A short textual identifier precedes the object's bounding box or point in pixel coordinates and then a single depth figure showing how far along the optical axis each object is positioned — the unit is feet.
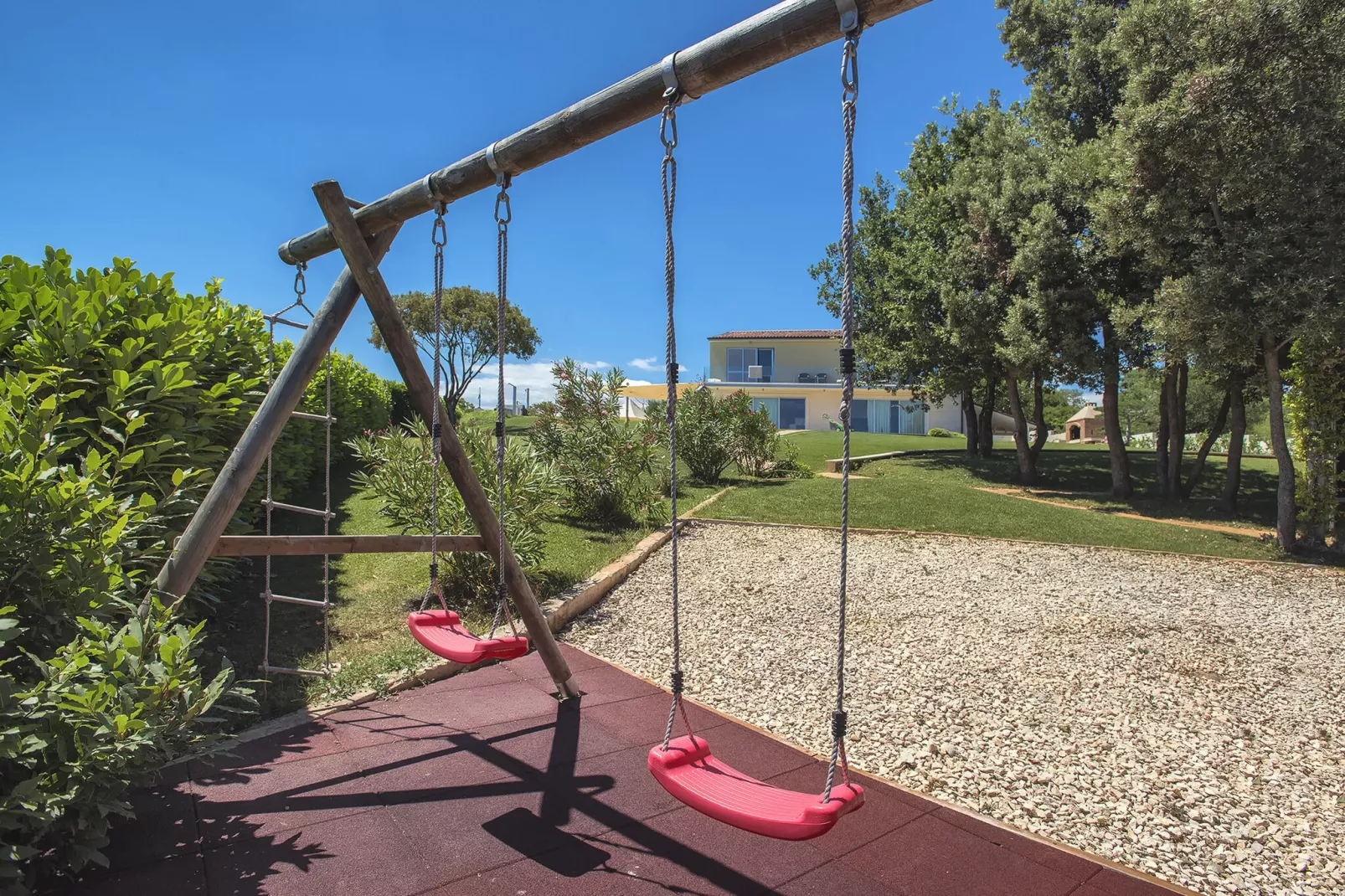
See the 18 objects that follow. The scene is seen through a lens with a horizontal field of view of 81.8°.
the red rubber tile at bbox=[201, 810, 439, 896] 8.70
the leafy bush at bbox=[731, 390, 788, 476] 49.62
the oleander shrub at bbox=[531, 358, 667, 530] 33.30
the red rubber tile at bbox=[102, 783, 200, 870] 9.12
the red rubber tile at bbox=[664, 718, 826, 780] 12.34
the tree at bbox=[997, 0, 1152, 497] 45.06
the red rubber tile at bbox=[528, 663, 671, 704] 15.66
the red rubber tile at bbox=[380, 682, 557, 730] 14.24
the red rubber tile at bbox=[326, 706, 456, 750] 13.09
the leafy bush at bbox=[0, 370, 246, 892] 6.93
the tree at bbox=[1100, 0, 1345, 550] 29.68
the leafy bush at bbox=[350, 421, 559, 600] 21.75
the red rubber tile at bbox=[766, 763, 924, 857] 10.00
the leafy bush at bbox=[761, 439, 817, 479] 53.93
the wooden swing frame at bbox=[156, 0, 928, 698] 8.62
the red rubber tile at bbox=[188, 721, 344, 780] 11.71
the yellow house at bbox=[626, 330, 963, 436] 127.13
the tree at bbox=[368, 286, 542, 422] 102.94
